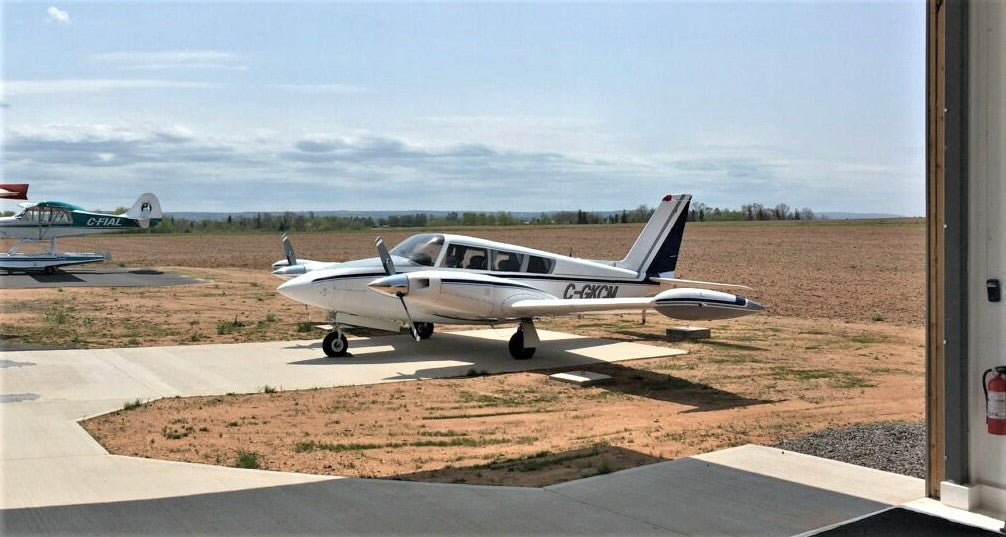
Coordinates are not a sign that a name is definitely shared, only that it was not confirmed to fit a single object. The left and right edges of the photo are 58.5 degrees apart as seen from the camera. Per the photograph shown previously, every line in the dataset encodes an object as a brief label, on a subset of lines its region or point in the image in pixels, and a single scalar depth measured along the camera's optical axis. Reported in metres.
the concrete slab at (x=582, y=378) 12.33
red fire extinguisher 5.65
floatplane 34.19
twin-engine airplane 13.96
